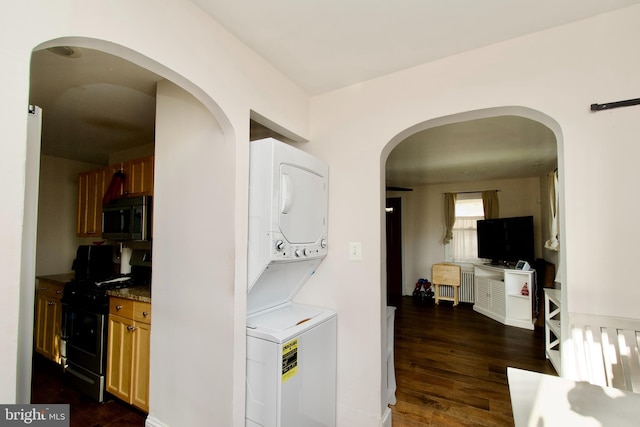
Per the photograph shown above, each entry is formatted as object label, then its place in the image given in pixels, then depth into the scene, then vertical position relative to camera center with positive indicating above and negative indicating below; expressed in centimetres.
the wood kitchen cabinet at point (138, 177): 259 +45
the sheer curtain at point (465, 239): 588 -31
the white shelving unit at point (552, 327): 302 -113
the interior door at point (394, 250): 641 -57
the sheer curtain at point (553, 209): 353 +20
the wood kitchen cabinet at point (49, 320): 284 -99
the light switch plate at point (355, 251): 198 -18
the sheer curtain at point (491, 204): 556 +41
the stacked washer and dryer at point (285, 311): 156 -58
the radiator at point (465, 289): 573 -131
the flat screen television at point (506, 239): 486 -26
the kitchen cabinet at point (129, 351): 208 -97
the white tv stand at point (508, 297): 430 -116
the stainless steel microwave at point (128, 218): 252 +6
